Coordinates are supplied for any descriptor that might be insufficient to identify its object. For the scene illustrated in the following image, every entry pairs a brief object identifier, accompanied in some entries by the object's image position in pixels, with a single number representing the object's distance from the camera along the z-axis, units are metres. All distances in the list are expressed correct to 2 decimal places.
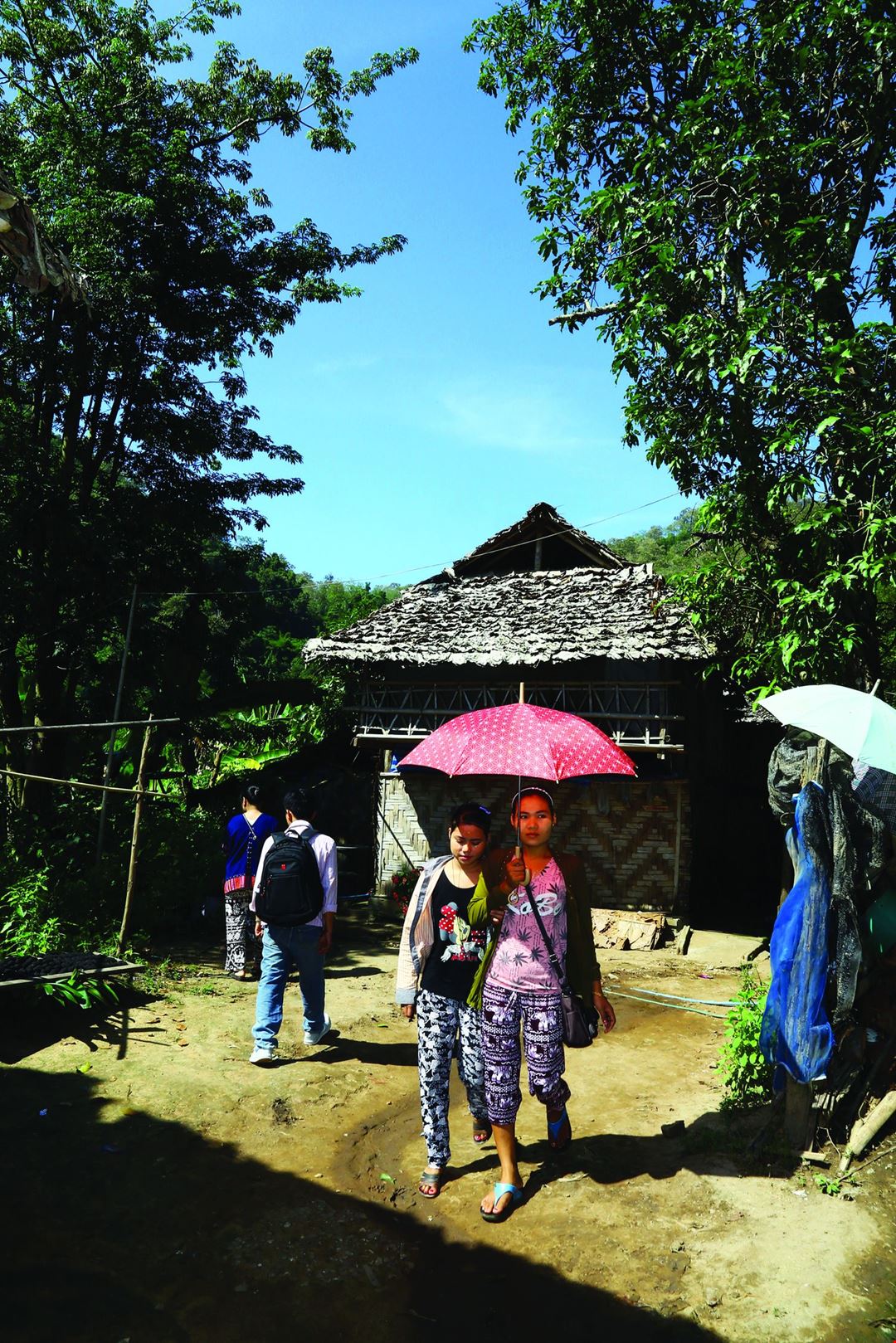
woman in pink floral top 4.48
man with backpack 6.39
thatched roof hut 13.09
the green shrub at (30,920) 8.95
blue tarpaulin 4.62
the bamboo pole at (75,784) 5.47
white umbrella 4.40
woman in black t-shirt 4.66
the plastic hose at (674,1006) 8.64
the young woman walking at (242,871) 8.67
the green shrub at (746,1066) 5.55
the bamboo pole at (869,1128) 4.59
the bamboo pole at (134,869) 7.18
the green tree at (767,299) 8.62
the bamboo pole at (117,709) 10.34
